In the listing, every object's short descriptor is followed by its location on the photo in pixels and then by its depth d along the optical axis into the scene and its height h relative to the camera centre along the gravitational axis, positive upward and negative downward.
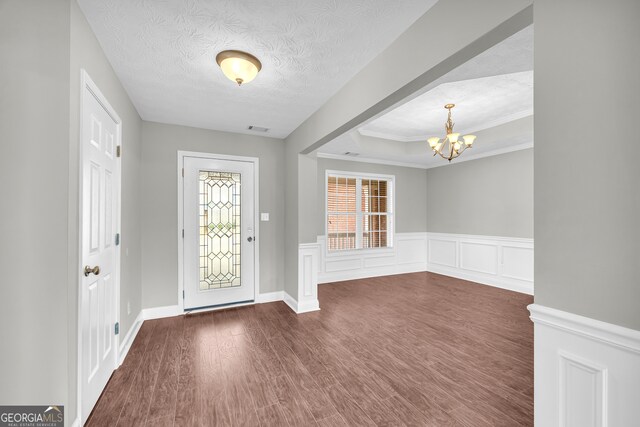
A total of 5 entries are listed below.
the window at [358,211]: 5.59 +0.07
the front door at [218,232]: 3.70 -0.26
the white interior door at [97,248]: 1.73 -0.26
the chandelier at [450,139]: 3.71 +1.10
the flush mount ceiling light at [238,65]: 2.06 +1.18
